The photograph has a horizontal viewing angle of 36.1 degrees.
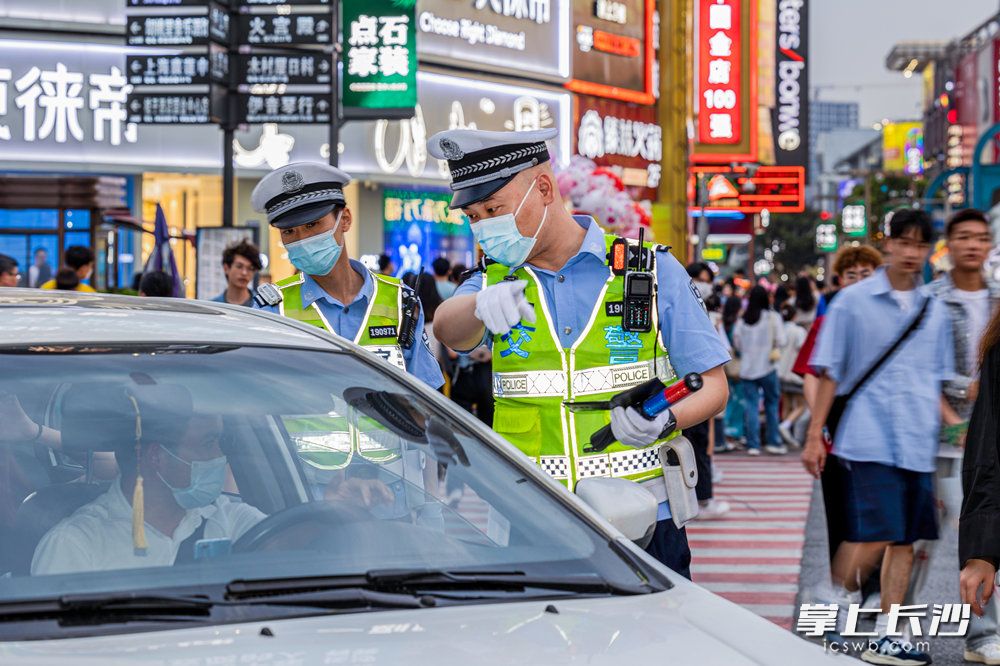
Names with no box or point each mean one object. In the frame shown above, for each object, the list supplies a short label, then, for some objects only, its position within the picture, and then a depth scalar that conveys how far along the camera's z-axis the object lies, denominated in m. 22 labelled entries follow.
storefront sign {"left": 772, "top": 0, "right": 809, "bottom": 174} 47.09
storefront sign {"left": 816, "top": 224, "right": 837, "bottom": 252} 80.75
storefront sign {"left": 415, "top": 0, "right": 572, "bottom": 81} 28.50
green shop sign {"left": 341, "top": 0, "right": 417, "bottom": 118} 16.12
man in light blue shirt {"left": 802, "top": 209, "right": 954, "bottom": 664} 6.40
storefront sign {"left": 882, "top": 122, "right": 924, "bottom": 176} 109.72
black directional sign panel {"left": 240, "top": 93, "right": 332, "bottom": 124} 13.68
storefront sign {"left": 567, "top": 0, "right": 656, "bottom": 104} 34.66
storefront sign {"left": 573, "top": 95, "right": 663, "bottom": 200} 34.28
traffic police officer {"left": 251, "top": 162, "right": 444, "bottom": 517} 5.48
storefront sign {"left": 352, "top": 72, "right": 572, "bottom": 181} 26.75
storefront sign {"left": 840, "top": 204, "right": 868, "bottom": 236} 69.62
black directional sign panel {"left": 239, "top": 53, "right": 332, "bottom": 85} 13.52
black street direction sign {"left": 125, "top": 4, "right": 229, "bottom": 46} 13.03
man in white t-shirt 6.62
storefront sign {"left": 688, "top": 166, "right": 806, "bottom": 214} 42.62
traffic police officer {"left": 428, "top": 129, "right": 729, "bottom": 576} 4.33
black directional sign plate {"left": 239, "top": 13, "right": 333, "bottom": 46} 13.48
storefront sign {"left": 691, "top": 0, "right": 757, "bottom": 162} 38.06
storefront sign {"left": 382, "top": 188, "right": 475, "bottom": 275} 27.72
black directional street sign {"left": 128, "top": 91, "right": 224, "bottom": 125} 13.41
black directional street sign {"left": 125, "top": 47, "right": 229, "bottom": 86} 13.30
